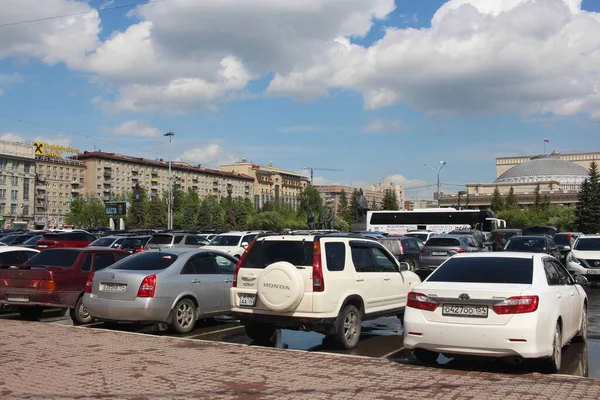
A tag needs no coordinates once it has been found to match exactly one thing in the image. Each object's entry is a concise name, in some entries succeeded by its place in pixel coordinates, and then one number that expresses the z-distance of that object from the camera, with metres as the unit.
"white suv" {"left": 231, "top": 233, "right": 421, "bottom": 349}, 9.47
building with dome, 150.00
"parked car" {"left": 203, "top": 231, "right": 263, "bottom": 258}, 26.76
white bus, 57.06
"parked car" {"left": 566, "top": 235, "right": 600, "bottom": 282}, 20.41
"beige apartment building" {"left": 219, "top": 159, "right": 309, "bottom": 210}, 193.75
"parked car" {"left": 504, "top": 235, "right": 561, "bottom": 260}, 23.81
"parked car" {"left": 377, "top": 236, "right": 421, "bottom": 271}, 26.46
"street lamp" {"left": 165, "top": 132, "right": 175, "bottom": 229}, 83.06
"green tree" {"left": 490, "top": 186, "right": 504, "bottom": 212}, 137.50
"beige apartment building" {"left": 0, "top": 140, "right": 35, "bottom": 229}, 119.44
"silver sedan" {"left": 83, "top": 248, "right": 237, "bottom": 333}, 10.94
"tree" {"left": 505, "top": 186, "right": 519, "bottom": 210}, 130.88
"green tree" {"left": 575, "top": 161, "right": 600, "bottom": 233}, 85.81
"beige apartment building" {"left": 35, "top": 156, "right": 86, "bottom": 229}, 134.75
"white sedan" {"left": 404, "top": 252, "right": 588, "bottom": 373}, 7.53
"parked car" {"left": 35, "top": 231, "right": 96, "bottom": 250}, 31.78
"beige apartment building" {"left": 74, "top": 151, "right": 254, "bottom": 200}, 148.88
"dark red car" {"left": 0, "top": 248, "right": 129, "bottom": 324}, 12.45
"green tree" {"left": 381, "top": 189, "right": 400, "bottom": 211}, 128.95
